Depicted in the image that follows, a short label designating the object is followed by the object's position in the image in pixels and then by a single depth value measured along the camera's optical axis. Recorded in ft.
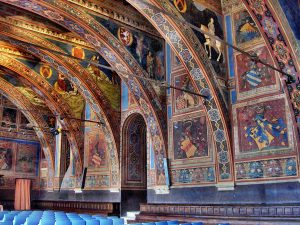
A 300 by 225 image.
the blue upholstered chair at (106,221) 26.51
